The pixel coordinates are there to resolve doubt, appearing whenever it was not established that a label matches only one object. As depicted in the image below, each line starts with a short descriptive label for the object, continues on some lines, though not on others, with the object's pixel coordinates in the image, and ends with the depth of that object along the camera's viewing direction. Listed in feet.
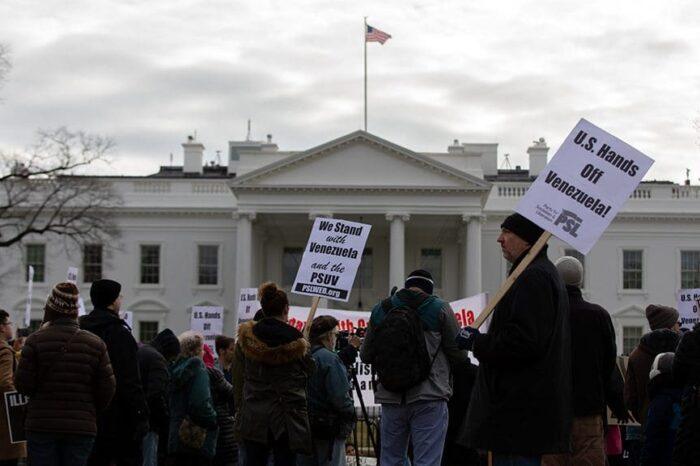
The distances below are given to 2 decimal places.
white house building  173.06
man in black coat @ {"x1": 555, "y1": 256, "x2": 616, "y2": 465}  25.70
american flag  174.60
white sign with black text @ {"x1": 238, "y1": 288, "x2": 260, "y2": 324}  64.85
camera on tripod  36.67
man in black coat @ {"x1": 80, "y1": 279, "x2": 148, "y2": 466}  29.50
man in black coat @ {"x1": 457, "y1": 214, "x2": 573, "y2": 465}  20.71
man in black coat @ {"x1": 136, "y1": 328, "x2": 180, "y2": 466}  35.19
